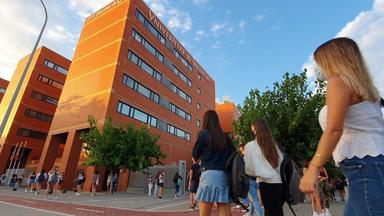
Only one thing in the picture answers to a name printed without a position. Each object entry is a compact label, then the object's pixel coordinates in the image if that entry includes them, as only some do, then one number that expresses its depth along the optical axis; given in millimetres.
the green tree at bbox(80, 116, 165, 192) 22828
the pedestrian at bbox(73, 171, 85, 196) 23459
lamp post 11373
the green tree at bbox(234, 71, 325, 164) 16688
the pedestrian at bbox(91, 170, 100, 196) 21630
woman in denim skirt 3408
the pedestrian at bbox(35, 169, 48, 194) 20841
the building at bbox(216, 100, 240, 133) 58466
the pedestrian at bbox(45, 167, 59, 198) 17141
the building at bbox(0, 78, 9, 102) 55544
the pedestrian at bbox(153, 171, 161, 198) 20634
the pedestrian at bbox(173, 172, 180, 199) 20206
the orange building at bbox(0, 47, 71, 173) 40781
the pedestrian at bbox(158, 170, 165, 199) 19000
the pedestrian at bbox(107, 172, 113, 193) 23934
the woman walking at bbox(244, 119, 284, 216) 3619
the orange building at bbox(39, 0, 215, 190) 29453
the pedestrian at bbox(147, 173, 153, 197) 22303
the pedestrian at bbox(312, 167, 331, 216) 8469
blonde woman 1641
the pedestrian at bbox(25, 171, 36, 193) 24022
